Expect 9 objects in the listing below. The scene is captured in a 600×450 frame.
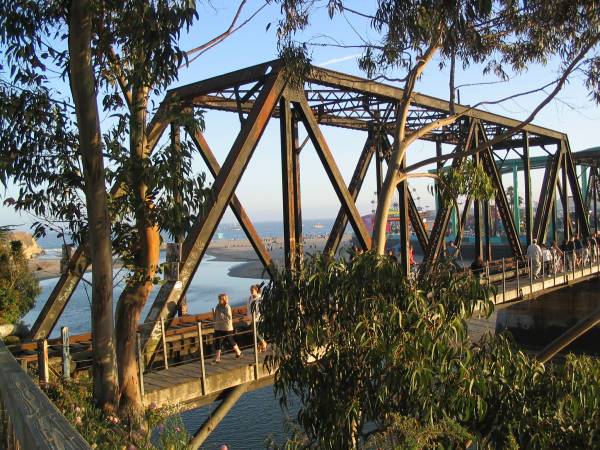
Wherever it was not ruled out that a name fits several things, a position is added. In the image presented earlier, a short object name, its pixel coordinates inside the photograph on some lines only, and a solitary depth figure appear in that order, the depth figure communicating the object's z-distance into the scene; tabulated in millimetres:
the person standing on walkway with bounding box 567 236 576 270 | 20297
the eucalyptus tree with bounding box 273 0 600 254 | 9320
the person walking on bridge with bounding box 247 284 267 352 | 9008
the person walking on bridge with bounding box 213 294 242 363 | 8977
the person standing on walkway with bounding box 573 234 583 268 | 21542
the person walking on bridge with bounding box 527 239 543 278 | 18172
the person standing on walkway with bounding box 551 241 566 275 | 19189
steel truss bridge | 7996
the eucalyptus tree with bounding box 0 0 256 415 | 5742
